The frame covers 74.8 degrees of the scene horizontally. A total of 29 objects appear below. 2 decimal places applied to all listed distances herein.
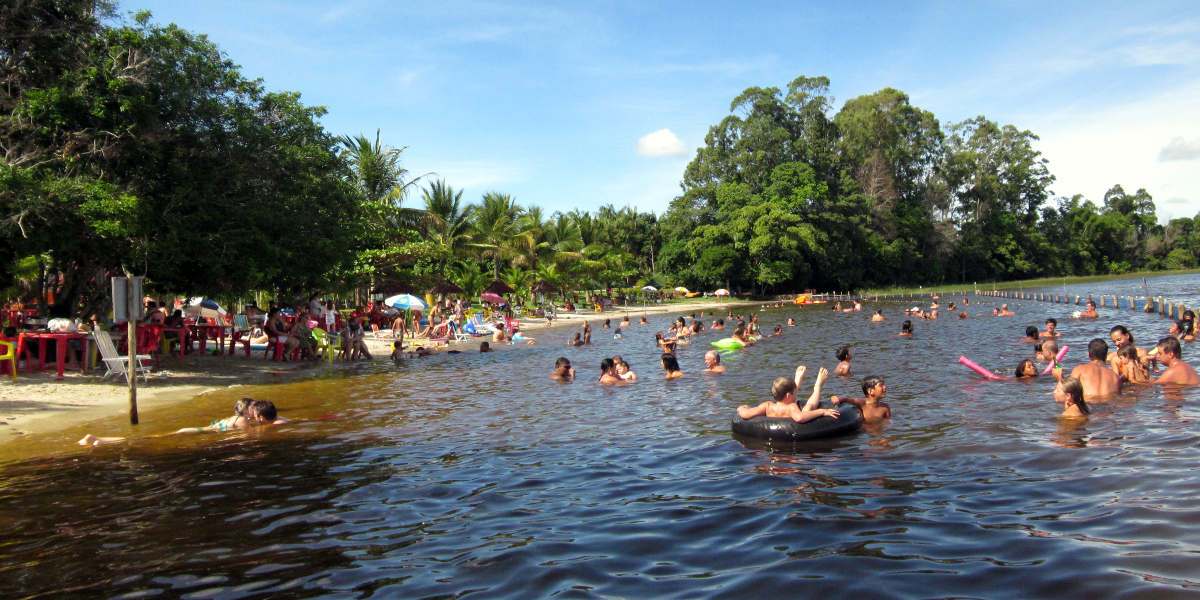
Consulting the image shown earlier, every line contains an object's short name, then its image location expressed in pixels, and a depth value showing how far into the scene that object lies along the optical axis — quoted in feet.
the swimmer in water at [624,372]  58.75
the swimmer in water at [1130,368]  44.16
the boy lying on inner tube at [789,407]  33.32
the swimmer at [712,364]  61.72
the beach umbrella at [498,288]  159.12
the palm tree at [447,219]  152.15
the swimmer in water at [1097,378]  40.27
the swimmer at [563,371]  60.95
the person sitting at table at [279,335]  73.15
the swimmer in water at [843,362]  54.80
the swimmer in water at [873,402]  37.40
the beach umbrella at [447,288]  140.46
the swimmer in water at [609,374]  57.72
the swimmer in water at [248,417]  39.86
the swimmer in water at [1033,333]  71.82
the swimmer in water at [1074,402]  36.45
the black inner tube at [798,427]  33.01
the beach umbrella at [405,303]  116.88
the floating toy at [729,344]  81.05
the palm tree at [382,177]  132.26
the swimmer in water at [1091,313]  103.45
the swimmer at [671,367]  60.54
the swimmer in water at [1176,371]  43.01
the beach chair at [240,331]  72.18
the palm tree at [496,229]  165.58
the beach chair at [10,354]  49.19
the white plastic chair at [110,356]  51.21
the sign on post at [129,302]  36.55
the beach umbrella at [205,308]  89.88
